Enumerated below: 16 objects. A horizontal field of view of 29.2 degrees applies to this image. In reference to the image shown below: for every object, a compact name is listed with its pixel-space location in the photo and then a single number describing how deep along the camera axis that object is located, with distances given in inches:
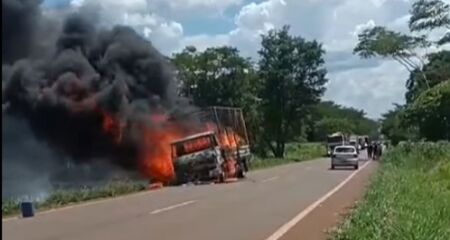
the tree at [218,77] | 3014.3
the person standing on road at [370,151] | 2977.4
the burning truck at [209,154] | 1497.3
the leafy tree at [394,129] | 2614.2
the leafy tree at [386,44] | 2472.9
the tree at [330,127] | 5520.2
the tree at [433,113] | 1666.2
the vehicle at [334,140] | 3971.0
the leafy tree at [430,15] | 1959.9
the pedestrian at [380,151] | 2788.4
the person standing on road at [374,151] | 2844.5
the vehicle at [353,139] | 4088.1
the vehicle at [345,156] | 2167.8
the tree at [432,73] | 2448.3
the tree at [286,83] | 3513.8
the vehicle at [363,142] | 4852.4
